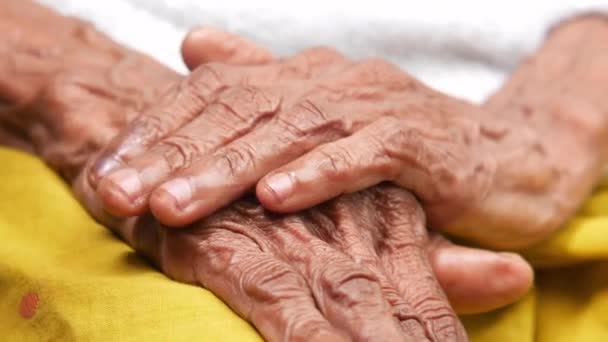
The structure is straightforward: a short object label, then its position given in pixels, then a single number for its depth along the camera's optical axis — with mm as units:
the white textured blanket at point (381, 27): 850
